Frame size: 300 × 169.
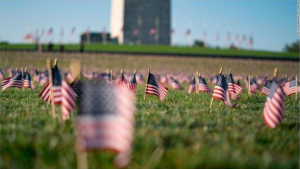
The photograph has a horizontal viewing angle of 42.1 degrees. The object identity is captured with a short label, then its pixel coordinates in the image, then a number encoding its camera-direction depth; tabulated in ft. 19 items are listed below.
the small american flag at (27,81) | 52.84
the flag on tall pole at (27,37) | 196.13
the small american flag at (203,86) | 52.44
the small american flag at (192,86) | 62.08
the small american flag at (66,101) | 26.02
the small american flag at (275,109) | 26.71
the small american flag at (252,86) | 64.06
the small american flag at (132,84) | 50.10
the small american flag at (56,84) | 30.66
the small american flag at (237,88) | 53.76
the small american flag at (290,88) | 49.36
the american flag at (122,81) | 49.34
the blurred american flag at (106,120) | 16.79
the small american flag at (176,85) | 68.52
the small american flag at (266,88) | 52.46
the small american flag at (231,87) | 46.78
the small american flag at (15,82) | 49.44
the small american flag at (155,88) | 44.27
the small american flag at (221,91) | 38.06
